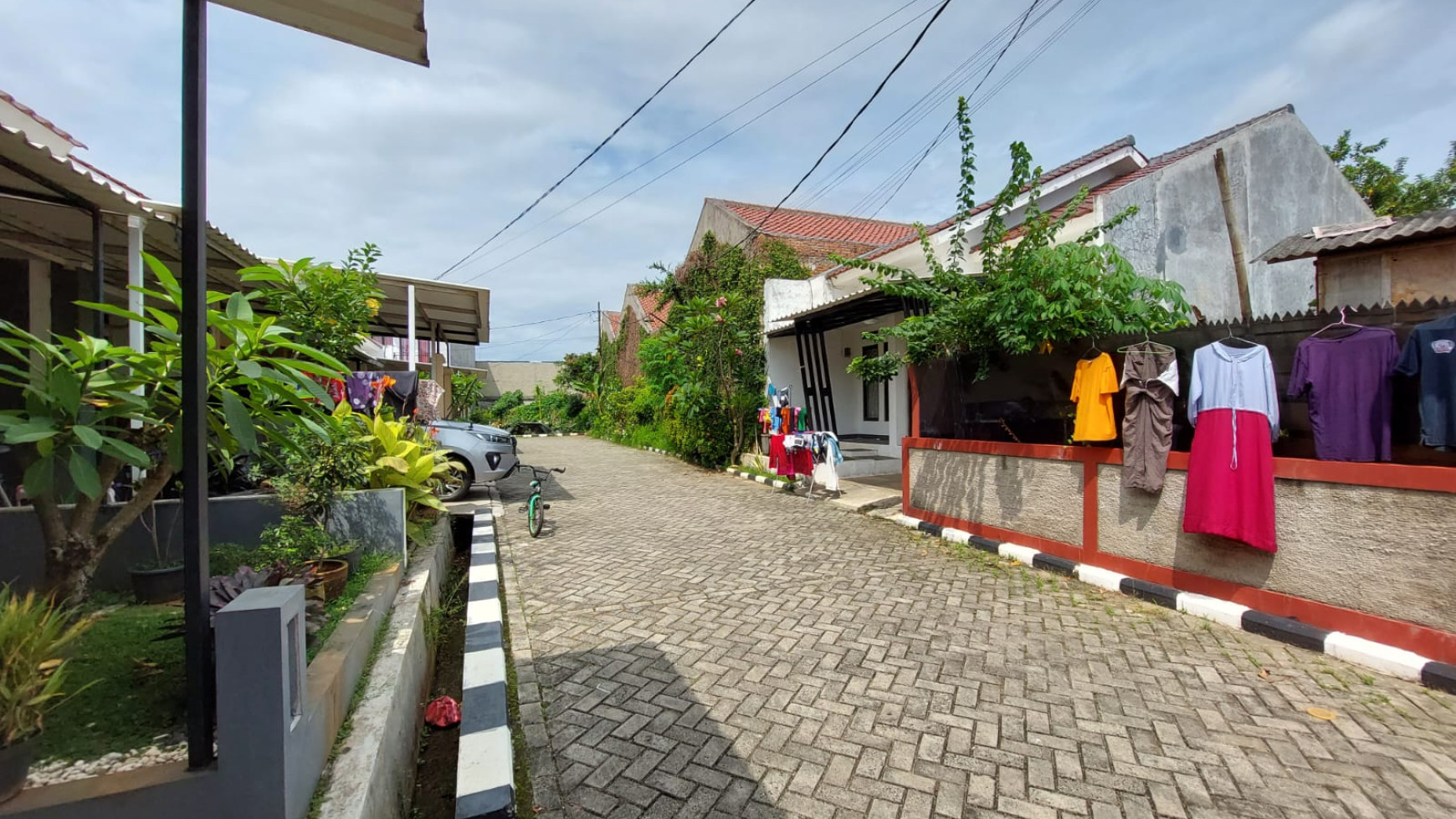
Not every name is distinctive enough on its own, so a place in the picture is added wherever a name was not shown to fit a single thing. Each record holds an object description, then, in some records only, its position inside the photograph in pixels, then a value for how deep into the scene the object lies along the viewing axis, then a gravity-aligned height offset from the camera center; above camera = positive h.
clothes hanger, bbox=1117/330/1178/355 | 4.81 +0.47
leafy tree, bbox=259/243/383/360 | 5.86 +1.13
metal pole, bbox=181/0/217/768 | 1.65 +0.10
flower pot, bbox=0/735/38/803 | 1.56 -0.86
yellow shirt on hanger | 5.04 +0.06
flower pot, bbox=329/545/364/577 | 3.95 -0.86
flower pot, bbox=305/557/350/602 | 3.39 -0.85
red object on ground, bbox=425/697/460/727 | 3.47 -1.64
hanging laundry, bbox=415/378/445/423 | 9.22 +0.30
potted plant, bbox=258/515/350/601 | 3.50 -0.74
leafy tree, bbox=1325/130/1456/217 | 13.99 +4.84
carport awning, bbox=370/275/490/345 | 10.09 +2.09
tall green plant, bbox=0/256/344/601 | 2.01 +0.07
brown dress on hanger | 4.68 -0.05
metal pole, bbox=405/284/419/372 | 9.57 +1.42
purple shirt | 3.72 +0.08
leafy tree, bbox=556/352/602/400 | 29.16 +2.19
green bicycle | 6.79 -1.01
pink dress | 4.07 -0.28
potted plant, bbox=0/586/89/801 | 1.59 -0.68
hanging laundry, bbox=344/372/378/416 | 7.31 +0.34
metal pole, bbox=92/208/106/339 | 3.50 +1.01
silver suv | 9.16 -0.51
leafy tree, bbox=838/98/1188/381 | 5.32 +1.04
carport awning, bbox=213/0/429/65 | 2.02 +1.35
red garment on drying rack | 9.37 -0.70
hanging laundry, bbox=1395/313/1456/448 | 3.43 +0.13
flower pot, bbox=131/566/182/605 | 3.22 -0.81
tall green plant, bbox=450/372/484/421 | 18.03 +0.90
